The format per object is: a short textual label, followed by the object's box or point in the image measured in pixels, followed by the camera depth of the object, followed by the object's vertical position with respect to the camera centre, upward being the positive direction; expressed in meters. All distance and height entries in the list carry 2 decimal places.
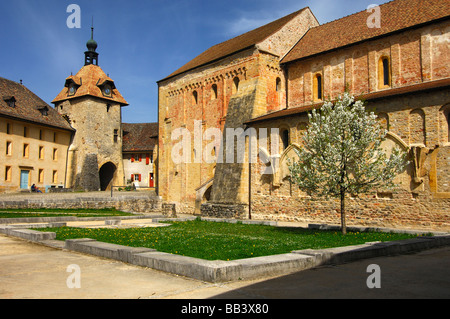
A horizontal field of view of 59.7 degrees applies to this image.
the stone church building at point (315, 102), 16.31 +5.48
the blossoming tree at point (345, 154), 13.41 +1.21
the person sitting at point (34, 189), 38.12 -0.21
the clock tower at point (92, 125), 44.06 +7.32
